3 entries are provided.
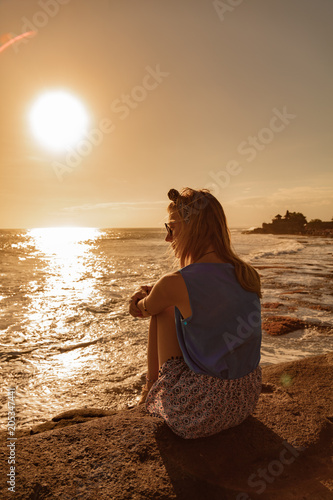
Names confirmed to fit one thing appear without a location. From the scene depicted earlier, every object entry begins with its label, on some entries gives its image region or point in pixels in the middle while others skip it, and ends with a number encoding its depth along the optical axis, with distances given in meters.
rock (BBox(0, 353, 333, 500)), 1.65
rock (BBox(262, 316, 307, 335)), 5.37
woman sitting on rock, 1.92
